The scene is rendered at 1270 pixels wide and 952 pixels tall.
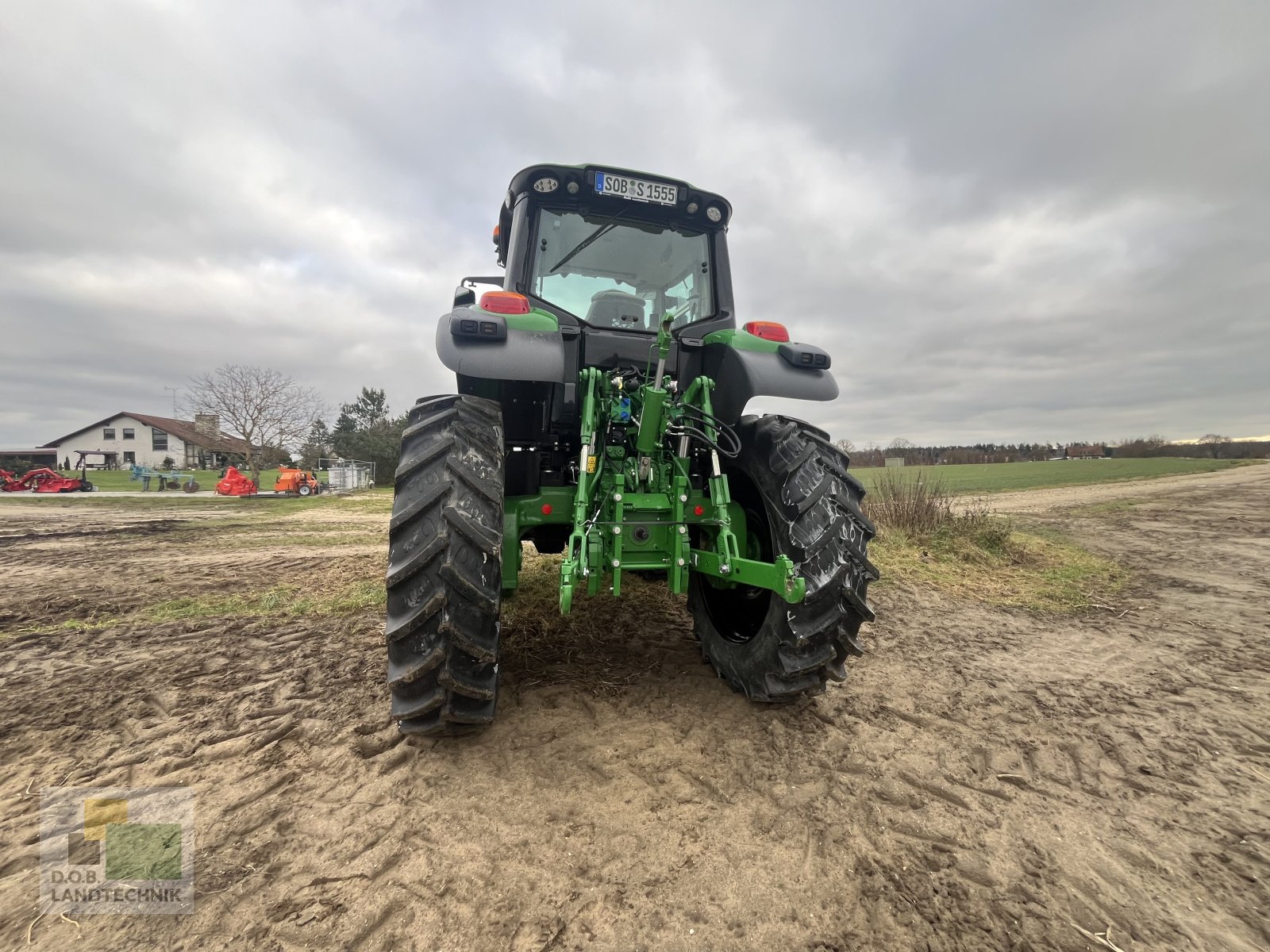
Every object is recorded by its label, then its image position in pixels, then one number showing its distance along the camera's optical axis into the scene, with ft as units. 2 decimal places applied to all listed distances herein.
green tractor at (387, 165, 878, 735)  7.09
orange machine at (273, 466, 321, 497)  69.72
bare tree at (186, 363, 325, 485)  94.17
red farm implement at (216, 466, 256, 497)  65.72
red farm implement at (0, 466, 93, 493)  66.54
